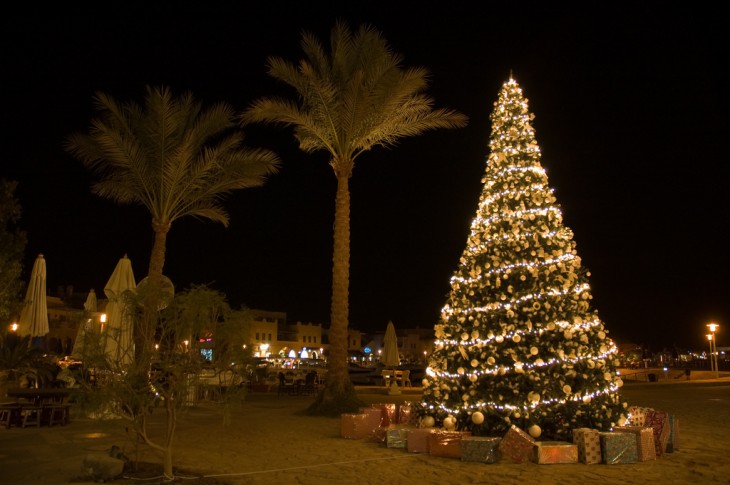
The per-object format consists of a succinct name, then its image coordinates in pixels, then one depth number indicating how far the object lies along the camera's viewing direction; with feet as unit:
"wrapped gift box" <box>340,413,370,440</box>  35.83
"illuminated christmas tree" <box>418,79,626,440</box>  29.84
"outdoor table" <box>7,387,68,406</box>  41.70
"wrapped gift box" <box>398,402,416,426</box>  36.29
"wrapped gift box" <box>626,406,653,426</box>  32.86
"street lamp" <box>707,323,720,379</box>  106.83
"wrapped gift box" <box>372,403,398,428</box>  36.78
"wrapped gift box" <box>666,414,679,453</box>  30.42
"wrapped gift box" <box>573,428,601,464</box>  27.76
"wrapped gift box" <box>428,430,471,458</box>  29.43
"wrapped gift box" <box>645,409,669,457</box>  29.99
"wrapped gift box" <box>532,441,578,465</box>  27.63
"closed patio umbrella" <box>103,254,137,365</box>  47.98
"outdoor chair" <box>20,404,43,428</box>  39.70
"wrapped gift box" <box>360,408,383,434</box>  35.91
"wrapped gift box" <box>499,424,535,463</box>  27.96
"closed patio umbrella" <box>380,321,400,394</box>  94.48
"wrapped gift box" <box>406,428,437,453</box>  30.83
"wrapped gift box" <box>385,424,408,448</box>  32.60
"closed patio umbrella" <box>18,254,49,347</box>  60.54
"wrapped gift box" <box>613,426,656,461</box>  28.27
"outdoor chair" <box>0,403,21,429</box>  39.09
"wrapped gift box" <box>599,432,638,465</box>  27.63
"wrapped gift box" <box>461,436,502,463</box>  27.96
